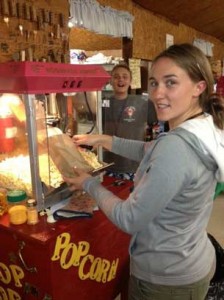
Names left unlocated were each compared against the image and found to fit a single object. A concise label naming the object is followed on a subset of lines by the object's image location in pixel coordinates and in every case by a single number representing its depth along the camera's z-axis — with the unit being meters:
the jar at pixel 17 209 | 1.17
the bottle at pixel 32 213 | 1.17
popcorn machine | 1.11
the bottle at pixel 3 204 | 1.24
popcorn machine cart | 1.11
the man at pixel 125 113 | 2.52
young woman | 0.84
